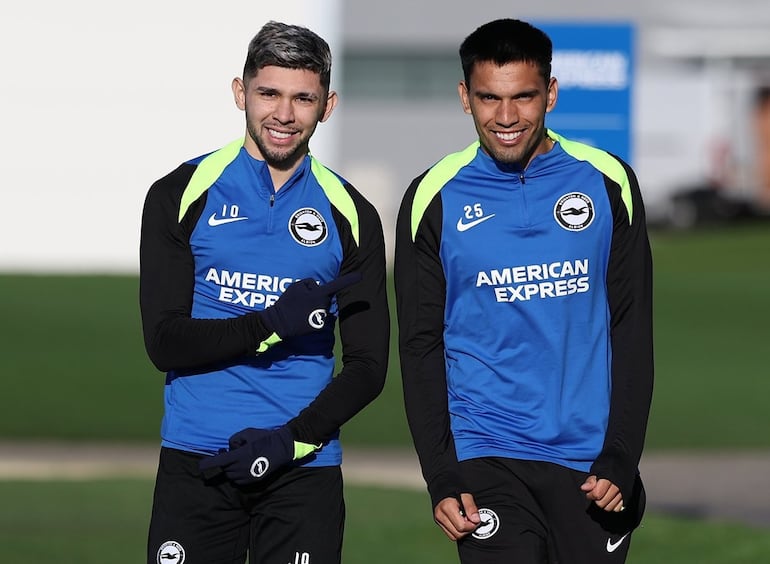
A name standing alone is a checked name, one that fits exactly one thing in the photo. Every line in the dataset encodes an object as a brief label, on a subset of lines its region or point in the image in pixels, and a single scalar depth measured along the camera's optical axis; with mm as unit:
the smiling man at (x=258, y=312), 9781
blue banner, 24187
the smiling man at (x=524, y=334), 9641
